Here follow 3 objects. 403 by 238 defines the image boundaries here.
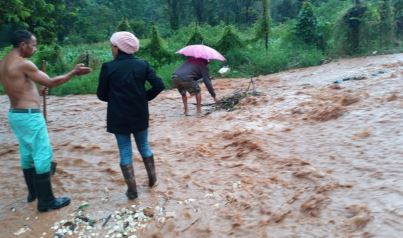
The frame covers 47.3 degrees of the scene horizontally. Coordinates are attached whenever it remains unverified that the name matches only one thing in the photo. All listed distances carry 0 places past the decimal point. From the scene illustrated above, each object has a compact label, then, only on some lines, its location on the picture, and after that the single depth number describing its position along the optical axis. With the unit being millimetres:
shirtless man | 4102
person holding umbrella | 7715
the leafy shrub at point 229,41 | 15086
